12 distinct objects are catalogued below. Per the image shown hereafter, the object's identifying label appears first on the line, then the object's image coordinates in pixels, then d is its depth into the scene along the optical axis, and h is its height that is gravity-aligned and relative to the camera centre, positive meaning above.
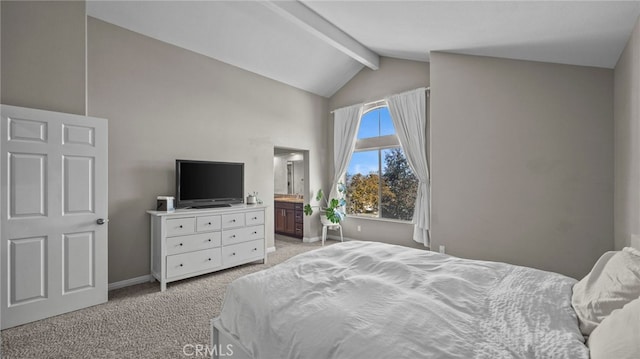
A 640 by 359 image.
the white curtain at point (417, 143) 4.47 +0.62
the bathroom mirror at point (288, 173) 6.66 +0.18
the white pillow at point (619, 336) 0.80 -0.49
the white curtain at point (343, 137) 5.48 +0.88
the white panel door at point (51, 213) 2.32 -0.30
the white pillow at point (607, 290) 1.12 -0.49
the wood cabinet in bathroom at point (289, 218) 5.90 -0.86
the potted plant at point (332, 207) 5.21 -0.55
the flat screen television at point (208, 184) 3.57 -0.05
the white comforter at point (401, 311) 1.01 -0.61
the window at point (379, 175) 4.99 +0.10
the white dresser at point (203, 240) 3.22 -0.78
